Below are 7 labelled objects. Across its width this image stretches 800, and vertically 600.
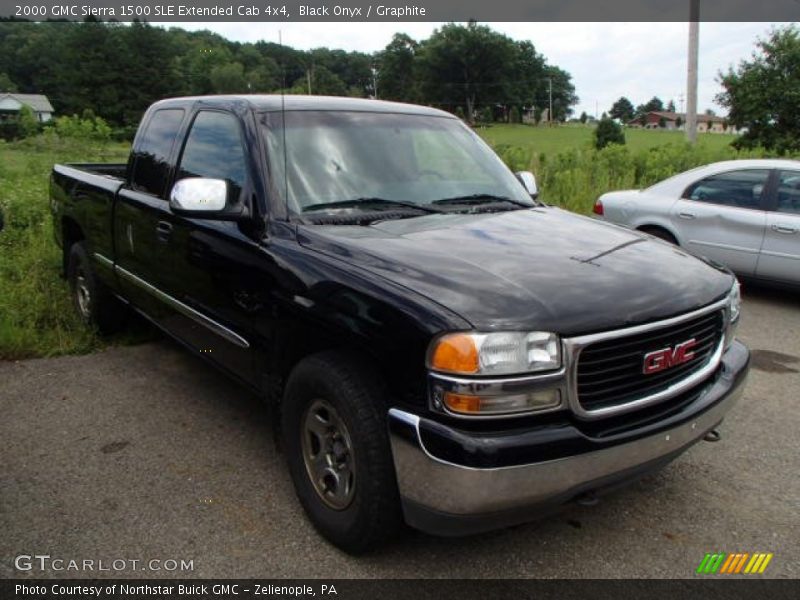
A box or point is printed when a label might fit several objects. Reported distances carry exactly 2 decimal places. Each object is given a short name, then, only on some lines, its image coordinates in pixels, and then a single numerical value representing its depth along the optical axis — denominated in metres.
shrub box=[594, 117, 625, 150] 34.31
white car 6.62
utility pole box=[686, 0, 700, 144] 16.88
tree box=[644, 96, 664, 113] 150.12
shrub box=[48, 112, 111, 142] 15.73
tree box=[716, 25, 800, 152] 16.75
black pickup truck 2.15
